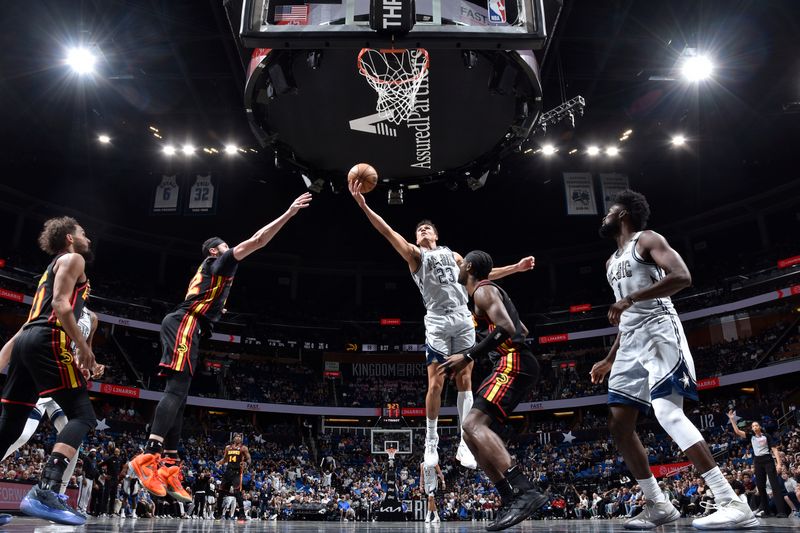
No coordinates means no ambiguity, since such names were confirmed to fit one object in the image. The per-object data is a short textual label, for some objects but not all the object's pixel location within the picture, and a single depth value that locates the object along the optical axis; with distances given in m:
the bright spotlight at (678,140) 21.15
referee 10.48
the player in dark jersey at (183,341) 4.78
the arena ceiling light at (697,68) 16.16
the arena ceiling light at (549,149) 20.22
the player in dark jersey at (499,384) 4.06
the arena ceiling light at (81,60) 15.77
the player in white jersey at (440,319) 6.15
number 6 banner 21.34
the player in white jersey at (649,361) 3.79
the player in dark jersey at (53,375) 3.83
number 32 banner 21.17
